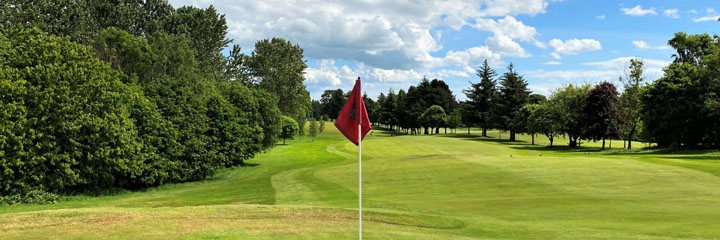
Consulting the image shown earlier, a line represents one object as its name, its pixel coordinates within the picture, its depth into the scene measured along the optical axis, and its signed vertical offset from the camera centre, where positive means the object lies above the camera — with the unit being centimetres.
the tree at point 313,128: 9329 -23
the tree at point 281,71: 8031 +1009
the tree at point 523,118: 8138 +186
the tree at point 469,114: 10125 +313
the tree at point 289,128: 7765 -21
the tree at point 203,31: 5856 +1295
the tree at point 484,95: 10038 +761
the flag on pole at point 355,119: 933 +17
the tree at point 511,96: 9125 +662
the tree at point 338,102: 19798 +1107
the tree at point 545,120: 7119 +134
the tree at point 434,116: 11338 +293
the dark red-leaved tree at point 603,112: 6325 +238
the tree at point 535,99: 10170 +672
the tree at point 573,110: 6744 +288
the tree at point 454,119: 11088 +216
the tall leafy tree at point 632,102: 6253 +406
